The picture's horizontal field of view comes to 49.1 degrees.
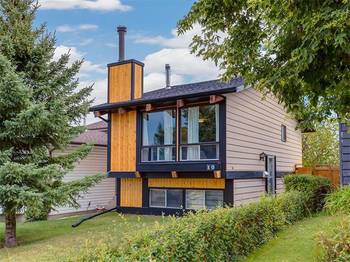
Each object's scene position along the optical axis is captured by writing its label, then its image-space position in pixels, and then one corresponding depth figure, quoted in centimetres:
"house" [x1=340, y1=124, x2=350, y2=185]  1256
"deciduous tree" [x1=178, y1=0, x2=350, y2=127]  491
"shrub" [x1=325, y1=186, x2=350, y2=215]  820
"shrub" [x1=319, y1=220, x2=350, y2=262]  550
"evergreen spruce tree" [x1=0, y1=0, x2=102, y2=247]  988
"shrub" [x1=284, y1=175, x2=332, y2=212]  1270
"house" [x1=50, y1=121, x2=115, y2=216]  1855
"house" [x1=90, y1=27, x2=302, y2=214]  1355
